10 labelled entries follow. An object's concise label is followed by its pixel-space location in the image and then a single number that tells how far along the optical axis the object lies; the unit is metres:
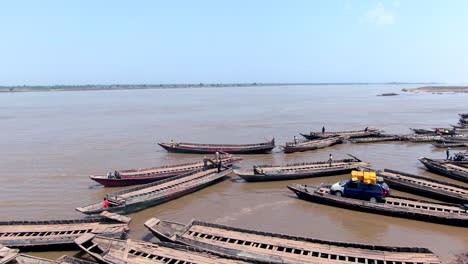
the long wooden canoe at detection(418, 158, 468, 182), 21.19
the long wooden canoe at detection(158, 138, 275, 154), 30.22
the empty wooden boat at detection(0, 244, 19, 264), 11.05
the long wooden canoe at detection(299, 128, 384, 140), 36.25
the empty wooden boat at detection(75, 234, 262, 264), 10.61
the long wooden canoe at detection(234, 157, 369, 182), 21.92
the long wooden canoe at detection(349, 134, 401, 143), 34.66
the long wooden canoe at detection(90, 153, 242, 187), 21.27
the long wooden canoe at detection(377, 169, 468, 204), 17.25
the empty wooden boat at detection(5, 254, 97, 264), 10.77
